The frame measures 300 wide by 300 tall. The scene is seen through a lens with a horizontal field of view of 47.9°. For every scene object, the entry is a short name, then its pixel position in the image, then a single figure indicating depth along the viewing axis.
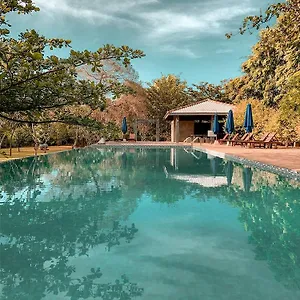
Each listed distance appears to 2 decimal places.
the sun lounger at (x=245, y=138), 23.97
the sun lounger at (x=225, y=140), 26.86
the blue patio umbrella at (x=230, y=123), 23.39
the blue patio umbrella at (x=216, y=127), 26.69
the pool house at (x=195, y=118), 29.67
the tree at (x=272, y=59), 6.61
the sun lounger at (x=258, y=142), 20.98
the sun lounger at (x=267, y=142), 20.96
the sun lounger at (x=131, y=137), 35.03
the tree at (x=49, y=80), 2.52
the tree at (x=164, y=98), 40.19
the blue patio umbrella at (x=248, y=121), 19.81
